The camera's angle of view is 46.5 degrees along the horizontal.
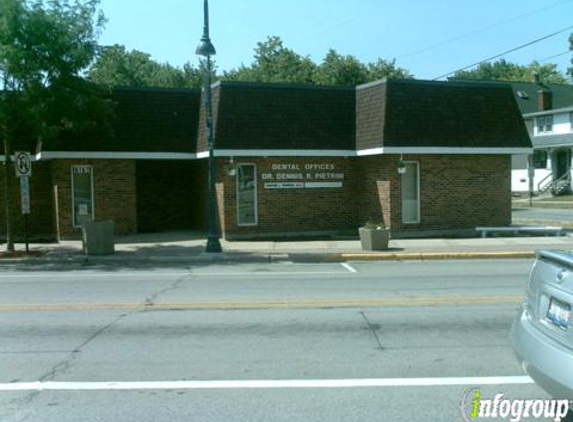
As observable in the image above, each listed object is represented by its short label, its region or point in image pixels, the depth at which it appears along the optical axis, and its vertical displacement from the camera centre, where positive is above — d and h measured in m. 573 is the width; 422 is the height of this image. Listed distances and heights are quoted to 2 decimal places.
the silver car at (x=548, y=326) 4.36 -1.00
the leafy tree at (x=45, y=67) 16.50 +3.45
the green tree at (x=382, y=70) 55.06 +10.33
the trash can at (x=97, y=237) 17.64 -0.95
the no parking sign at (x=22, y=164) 17.84 +1.04
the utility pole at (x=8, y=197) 17.98 +0.17
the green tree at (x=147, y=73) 51.19 +10.21
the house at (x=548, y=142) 46.34 +3.16
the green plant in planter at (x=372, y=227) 17.86 -0.92
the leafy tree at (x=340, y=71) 51.72 +9.64
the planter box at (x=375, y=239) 17.73 -1.23
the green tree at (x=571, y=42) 60.80 +13.27
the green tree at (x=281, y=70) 54.41 +10.63
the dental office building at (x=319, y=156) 21.03 +1.27
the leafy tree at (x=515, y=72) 87.06 +16.17
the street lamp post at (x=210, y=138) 17.30 +1.59
